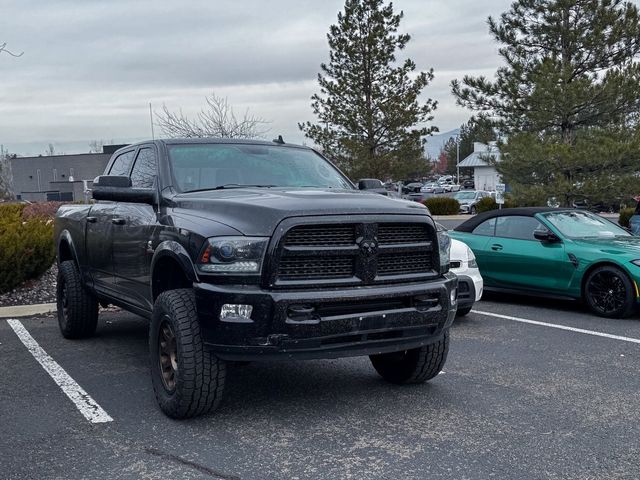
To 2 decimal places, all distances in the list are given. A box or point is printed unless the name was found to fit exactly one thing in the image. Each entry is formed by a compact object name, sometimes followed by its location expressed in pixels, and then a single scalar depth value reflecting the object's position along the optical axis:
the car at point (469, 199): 39.12
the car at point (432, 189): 61.51
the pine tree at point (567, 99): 17.44
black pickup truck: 4.36
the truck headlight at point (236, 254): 4.36
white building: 73.69
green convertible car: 8.59
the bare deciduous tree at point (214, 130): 28.28
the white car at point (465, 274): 8.04
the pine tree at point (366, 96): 30.56
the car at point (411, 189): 61.11
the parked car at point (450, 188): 68.78
